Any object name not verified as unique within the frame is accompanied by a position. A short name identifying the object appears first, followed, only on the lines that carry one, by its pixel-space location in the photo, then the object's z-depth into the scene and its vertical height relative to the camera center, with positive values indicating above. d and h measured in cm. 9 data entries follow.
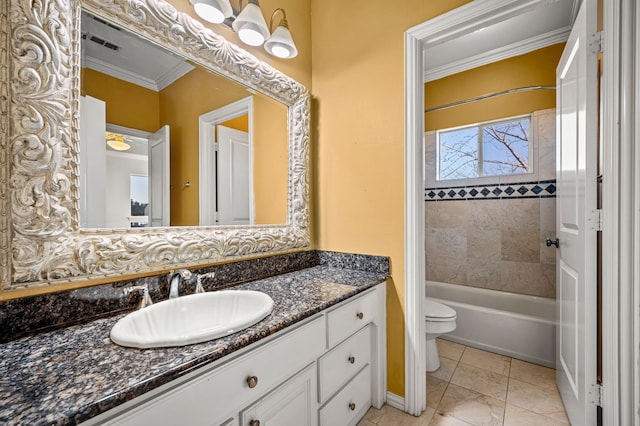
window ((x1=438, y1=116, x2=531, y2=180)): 247 +58
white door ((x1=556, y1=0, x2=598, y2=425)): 118 -5
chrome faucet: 104 -26
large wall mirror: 80 +26
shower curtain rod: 234 +106
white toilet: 189 -79
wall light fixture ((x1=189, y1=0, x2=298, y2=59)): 121 +91
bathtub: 202 -89
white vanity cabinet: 65 -54
